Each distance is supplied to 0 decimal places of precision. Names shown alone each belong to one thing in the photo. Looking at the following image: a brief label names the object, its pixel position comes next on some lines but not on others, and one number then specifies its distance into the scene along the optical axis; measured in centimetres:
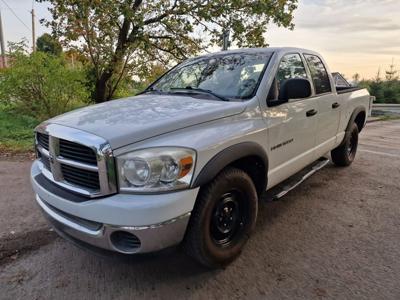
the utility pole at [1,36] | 2601
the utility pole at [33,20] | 2606
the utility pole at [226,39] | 883
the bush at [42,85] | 823
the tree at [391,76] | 2258
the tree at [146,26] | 902
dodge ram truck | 218
